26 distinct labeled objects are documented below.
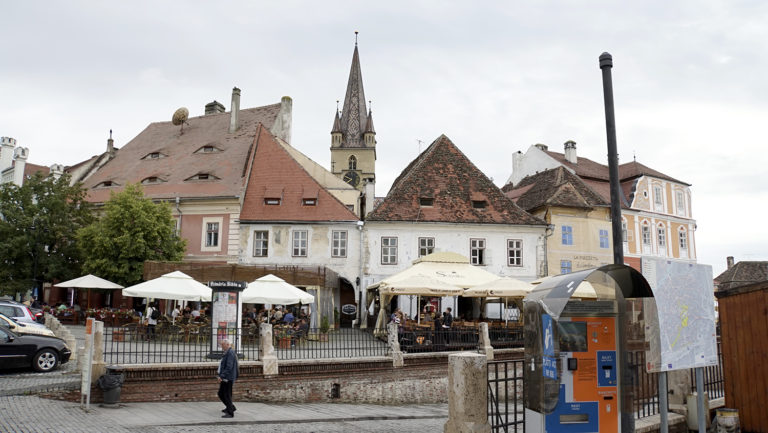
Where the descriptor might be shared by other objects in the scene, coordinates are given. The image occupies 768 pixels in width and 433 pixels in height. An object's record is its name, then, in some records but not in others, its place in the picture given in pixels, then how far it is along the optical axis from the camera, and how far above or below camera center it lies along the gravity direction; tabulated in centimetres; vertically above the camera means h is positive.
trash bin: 1286 -167
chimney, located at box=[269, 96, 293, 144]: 4094 +1226
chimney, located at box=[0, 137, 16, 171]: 4920 +1205
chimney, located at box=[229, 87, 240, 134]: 3959 +1230
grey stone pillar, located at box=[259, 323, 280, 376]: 1537 -121
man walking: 1236 -138
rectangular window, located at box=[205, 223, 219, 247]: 3259 +366
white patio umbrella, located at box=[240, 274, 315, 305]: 2034 +40
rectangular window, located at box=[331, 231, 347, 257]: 3200 +314
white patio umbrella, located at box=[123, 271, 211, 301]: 1973 +51
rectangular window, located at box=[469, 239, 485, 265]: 3253 +284
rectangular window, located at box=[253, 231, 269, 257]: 3206 +319
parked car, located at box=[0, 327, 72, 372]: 1494 -113
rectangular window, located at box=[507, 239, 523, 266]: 3291 +281
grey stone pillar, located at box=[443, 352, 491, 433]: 741 -106
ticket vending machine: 750 -70
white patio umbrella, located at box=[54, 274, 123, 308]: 2576 +90
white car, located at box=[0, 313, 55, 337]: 1561 -58
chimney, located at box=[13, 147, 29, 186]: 4641 +1074
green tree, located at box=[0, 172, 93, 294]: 3175 +374
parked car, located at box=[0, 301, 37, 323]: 1898 -19
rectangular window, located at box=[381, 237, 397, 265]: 3198 +278
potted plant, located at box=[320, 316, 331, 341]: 2106 -82
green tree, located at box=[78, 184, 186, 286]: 2880 +309
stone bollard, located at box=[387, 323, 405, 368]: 1762 -120
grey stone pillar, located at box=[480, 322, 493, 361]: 1911 -113
